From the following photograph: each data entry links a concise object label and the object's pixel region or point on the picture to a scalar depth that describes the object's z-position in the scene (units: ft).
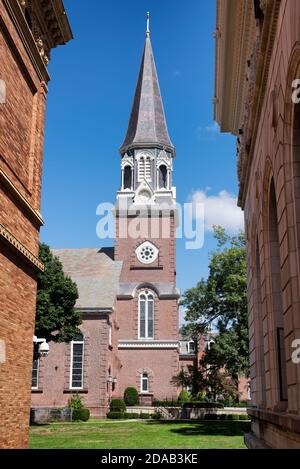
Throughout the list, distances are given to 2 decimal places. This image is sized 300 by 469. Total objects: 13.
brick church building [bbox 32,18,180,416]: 151.84
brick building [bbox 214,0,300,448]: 26.22
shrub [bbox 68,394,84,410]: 138.10
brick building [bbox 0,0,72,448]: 38.32
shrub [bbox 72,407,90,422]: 125.70
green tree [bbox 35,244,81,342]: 110.93
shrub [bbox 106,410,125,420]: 139.74
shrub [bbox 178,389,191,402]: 191.89
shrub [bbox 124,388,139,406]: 159.02
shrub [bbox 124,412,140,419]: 141.22
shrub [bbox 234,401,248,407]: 210.42
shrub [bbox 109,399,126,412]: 148.87
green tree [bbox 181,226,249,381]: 119.07
